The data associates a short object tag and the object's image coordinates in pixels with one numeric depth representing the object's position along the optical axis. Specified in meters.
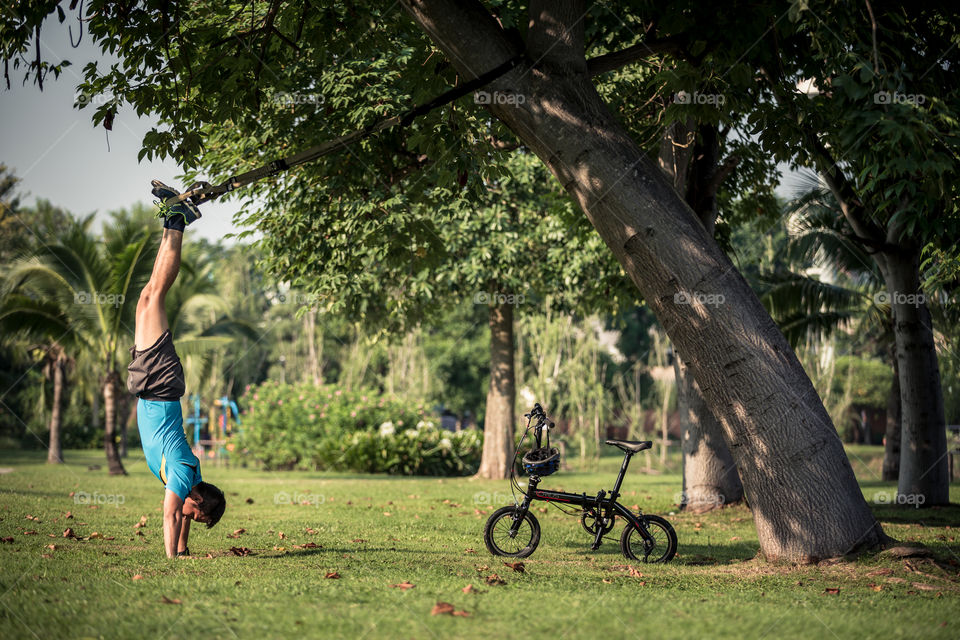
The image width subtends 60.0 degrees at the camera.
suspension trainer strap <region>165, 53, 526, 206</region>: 6.82
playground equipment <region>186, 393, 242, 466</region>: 27.20
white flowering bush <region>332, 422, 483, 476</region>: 21.86
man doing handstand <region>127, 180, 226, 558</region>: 6.44
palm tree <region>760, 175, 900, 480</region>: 18.31
